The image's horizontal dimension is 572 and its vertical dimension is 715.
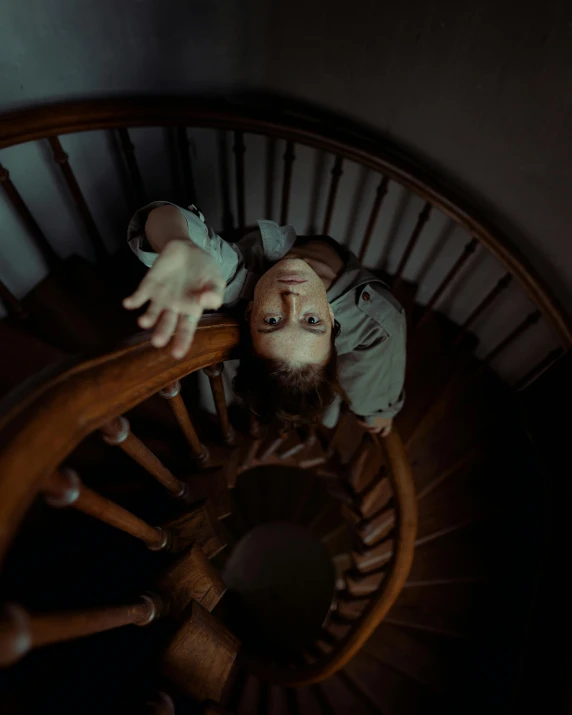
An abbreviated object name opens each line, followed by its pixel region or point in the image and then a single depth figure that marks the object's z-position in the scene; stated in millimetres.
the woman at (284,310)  723
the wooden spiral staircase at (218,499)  687
